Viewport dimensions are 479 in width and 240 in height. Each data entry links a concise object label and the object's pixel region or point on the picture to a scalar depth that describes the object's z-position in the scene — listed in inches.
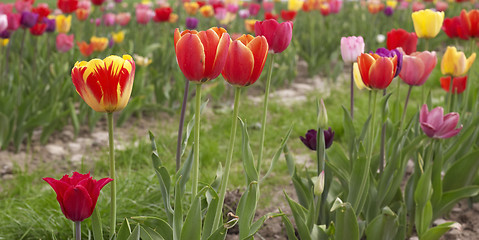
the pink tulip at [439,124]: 76.7
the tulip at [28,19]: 141.4
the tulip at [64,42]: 160.2
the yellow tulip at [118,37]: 198.0
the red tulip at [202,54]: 51.4
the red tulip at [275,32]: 66.3
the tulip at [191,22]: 187.3
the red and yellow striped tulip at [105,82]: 51.1
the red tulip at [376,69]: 65.6
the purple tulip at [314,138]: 78.0
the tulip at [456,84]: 113.0
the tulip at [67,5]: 177.9
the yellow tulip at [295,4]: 246.4
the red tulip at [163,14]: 187.2
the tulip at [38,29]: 150.9
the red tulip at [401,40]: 86.0
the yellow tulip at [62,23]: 176.2
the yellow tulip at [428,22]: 93.9
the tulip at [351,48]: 84.5
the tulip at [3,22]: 128.1
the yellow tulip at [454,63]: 90.4
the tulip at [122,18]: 234.0
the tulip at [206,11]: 231.4
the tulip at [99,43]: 163.6
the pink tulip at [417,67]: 77.8
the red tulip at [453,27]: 109.8
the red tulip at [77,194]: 50.8
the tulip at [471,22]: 98.8
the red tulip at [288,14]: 211.5
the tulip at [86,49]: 157.8
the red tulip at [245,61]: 53.1
